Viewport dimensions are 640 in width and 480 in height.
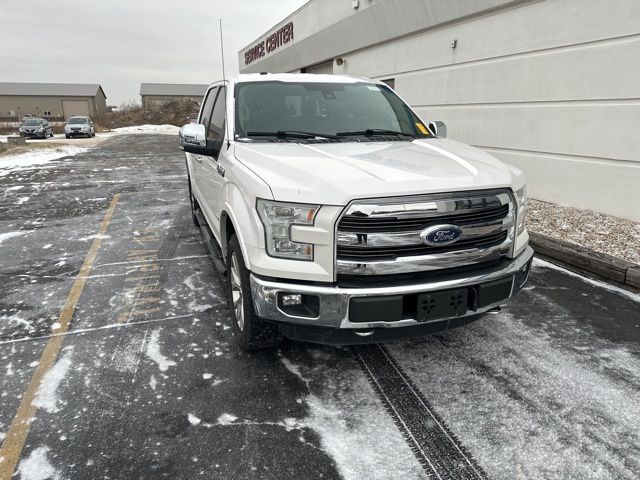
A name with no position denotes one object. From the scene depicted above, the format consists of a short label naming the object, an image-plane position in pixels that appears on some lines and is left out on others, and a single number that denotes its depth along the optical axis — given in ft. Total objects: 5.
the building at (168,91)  294.25
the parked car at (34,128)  107.34
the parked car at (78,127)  110.42
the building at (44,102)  250.57
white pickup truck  8.07
